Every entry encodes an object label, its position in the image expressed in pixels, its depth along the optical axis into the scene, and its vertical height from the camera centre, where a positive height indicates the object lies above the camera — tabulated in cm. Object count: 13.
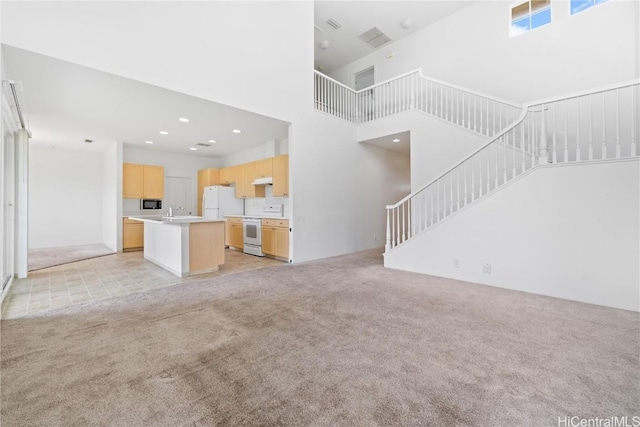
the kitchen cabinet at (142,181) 691 +93
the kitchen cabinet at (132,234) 675 -50
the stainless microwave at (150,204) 743 +33
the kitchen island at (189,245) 429 -53
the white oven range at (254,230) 618 -36
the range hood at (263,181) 655 +87
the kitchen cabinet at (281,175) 607 +94
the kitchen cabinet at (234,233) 692 -49
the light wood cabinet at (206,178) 823 +117
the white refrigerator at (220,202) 746 +37
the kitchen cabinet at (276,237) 555 -49
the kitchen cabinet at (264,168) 652 +120
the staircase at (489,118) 398 +161
